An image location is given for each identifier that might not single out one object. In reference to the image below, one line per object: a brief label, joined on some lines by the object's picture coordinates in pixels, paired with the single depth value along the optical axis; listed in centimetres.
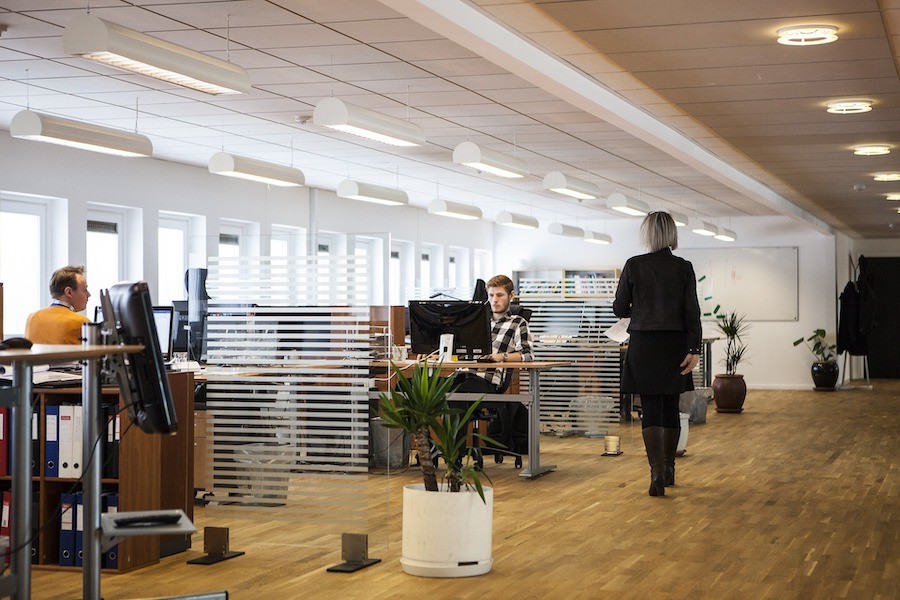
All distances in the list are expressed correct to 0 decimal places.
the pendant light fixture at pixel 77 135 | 666
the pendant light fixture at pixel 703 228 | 1476
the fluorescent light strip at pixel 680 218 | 1415
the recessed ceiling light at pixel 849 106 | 775
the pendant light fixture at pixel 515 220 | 1332
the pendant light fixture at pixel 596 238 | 1574
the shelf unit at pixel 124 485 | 469
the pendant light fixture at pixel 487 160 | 802
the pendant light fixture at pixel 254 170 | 842
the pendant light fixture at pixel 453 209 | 1198
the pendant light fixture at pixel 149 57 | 464
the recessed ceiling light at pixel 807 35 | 578
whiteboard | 1717
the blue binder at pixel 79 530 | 472
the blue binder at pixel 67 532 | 474
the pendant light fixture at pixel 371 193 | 1011
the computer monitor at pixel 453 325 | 752
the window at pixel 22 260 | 962
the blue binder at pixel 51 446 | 476
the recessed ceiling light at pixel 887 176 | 1172
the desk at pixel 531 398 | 733
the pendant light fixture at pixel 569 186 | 973
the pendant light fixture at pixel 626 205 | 1124
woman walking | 635
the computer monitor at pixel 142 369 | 336
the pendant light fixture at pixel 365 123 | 641
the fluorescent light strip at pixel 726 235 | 1605
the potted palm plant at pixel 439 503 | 451
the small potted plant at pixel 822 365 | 1660
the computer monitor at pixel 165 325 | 694
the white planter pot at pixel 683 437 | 861
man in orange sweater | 579
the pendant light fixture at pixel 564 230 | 1453
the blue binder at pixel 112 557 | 468
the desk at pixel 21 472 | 323
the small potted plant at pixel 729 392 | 1271
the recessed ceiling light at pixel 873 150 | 981
